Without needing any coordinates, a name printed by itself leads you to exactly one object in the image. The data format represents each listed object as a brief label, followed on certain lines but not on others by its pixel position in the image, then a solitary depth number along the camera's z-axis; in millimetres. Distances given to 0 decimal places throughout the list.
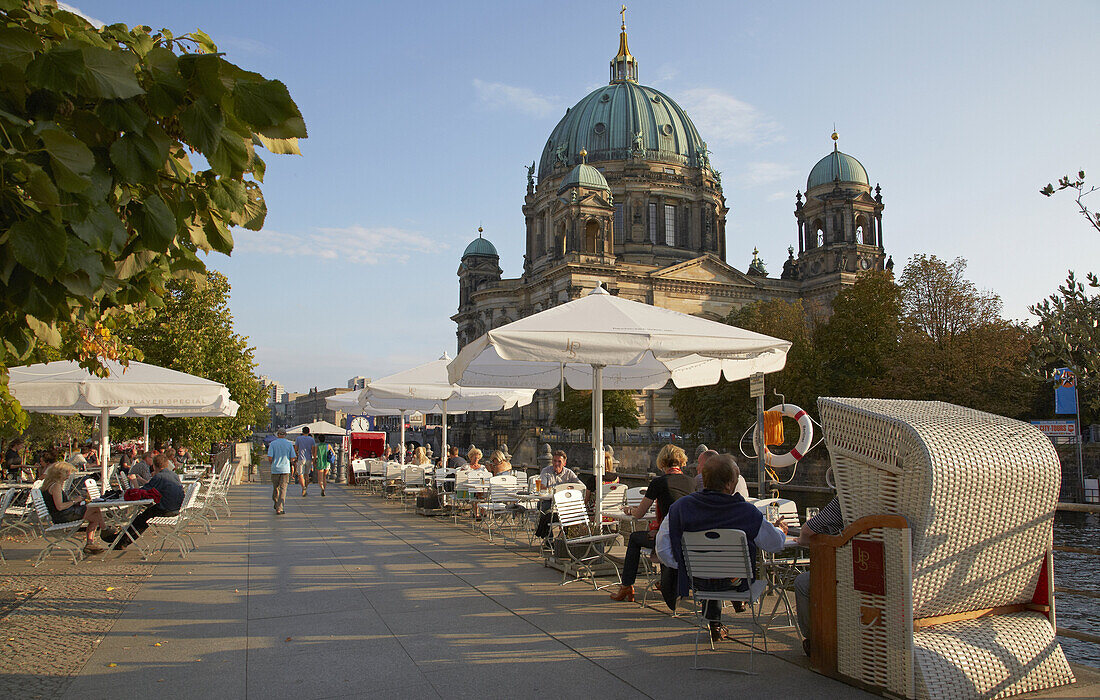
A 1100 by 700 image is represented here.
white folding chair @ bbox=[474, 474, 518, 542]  12461
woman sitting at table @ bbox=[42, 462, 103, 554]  10289
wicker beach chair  4949
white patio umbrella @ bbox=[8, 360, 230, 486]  12070
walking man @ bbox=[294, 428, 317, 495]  23441
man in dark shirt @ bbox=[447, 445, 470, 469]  18312
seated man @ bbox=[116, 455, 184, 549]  10758
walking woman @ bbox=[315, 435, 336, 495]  23103
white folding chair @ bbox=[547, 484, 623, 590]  8711
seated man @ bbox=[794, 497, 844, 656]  5609
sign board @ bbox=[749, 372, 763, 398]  11104
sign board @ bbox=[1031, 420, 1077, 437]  32500
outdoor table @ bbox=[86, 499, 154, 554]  10109
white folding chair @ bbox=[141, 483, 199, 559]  10570
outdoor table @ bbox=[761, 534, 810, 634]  6727
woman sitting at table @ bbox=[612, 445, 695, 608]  7715
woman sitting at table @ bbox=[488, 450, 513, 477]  16219
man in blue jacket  6074
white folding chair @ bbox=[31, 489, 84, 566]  9656
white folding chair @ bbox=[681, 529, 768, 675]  5789
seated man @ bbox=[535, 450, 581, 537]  11371
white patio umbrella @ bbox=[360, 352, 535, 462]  17281
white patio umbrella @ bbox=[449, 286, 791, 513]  8891
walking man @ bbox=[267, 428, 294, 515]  16984
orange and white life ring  12089
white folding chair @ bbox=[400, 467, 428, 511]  18367
